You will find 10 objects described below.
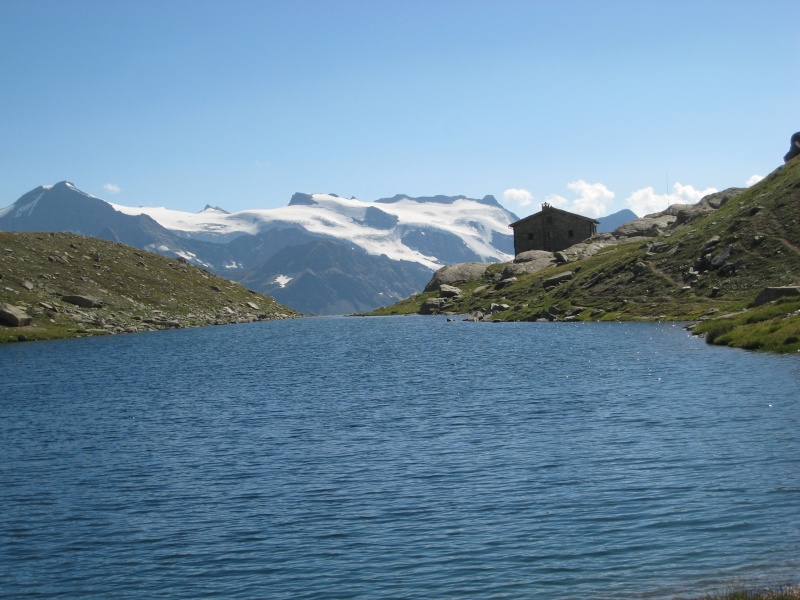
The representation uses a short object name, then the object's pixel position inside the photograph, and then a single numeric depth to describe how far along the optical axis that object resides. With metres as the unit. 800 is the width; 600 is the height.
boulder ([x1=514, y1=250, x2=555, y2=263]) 188.95
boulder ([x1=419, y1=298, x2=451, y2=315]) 186.34
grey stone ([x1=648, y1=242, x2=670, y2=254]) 137.10
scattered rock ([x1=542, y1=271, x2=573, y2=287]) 153.00
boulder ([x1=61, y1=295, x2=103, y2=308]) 153.88
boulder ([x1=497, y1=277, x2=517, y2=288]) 175.30
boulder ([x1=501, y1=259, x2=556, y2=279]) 181.00
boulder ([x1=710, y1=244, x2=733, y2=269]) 117.94
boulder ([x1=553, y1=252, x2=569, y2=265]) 180.12
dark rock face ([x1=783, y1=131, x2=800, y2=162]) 151.50
